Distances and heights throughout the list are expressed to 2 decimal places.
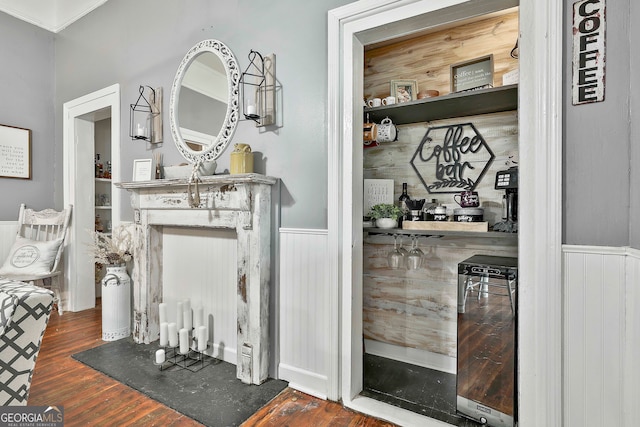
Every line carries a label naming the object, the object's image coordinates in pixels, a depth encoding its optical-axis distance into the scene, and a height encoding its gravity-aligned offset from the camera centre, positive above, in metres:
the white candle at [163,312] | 2.33 -0.72
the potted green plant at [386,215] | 2.08 -0.02
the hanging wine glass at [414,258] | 2.17 -0.31
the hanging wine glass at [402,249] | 2.38 -0.28
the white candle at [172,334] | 2.21 -0.83
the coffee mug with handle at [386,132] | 2.25 +0.55
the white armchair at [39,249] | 2.92 -0.34
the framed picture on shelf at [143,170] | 2.52 +0.34
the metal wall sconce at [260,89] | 2.02 +0.79
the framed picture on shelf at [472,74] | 1.97 +0.86
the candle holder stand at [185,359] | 2.13 -1.01
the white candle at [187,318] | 2.30 -0.75
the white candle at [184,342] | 2.20 -0.88
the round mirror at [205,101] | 2.21 +0.80
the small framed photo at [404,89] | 2.28 +0.87
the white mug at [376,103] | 2.21 +0.75
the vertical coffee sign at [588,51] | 1.25 +0.63
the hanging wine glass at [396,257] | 2.21 -0.31
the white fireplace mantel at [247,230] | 1.94 -0.11
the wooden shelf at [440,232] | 1.70 -0.12
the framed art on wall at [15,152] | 3.19 +0.61
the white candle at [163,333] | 2.22 -0.83
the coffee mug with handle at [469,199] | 1.97 +0.08
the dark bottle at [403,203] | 2.18 +0.06
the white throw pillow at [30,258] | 2.91 -0.41
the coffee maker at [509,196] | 1.73 +0.08
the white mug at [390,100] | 2.19 +0.75
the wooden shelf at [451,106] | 1.79 +0.65
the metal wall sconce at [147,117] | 2.59 +0.79
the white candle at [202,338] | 2.20 -0.86
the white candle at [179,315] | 2.31 -0.74
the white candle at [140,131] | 2.57 +0.65
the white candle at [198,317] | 2.33 -0.76
